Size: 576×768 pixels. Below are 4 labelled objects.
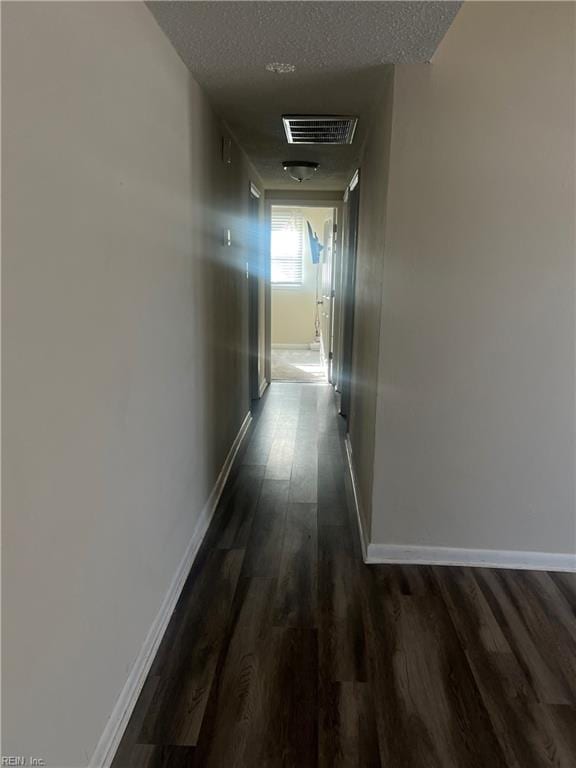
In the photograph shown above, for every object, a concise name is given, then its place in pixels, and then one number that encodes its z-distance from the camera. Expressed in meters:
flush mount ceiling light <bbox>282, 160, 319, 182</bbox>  3.94
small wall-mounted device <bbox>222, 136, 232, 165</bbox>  2.96
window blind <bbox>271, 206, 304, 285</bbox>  8.12
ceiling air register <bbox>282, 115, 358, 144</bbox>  2.74
